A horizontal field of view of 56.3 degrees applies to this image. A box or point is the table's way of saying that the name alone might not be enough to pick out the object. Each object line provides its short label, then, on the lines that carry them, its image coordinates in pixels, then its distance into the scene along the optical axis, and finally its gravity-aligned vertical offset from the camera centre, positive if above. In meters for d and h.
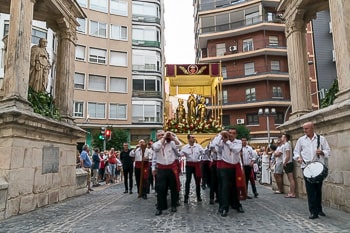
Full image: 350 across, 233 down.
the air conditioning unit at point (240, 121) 40.22 +4.46
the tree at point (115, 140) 31.07 +1.86
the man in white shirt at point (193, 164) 9.17 -0.16
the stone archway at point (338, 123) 6.81 +0.78
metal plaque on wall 8.59 +0.02
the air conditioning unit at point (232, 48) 42.78 +14.31
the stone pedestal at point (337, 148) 6.75 +0.18
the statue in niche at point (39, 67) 9.85 +2.83
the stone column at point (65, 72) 11.34 +3.06
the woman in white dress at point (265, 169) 14.80 -0.53
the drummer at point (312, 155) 6.25 +0.05
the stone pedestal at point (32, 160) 6.96 +0.00
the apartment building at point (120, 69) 35.09 +10.05
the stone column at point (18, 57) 7.52 +2.45
